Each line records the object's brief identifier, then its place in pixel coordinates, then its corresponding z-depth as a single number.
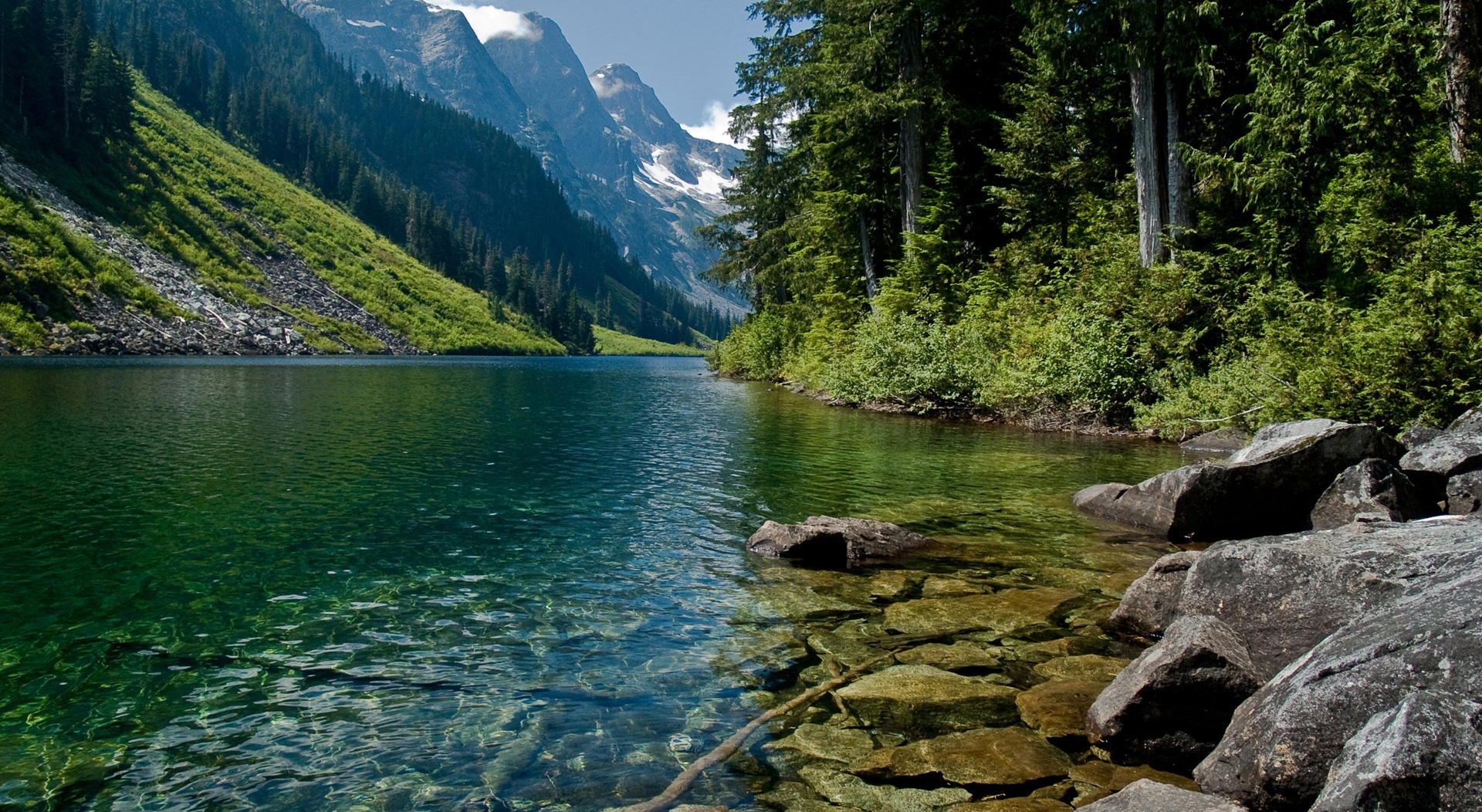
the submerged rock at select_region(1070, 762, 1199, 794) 4.92
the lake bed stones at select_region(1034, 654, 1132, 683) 6.53
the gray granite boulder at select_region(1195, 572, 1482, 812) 3.67
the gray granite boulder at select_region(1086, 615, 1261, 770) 5.19
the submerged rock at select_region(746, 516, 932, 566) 10.27
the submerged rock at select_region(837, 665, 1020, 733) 5.80
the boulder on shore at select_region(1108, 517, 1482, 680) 5.57
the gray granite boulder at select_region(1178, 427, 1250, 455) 17.95
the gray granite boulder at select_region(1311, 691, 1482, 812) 3.24
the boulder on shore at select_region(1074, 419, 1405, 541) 10.65
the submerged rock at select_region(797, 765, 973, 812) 4.75
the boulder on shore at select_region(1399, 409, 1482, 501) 10.08
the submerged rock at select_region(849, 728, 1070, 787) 5.05
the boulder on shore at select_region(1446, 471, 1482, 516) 9.24
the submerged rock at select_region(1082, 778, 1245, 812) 4.00
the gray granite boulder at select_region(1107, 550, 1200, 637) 7.47
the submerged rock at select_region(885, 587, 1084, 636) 7.82
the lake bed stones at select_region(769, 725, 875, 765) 5.38
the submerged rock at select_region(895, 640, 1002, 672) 6.88
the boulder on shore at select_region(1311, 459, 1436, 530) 9.32
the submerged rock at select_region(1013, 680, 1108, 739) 5.63
